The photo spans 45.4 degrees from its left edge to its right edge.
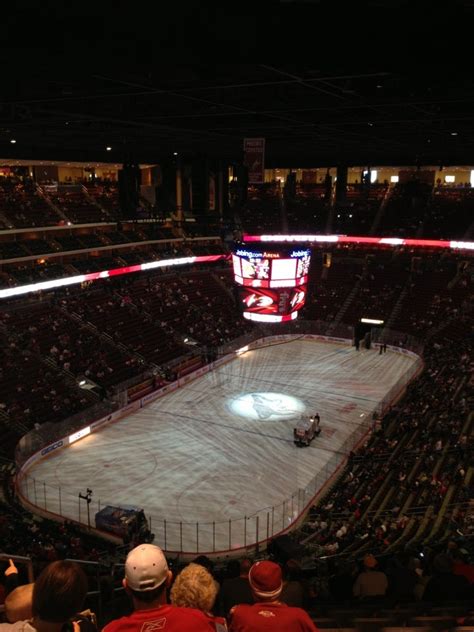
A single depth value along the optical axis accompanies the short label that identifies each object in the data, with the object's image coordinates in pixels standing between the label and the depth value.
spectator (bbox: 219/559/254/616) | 4.89
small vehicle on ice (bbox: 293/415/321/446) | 26.00
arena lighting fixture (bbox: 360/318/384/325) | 43.06
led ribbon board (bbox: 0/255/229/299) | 34.73
